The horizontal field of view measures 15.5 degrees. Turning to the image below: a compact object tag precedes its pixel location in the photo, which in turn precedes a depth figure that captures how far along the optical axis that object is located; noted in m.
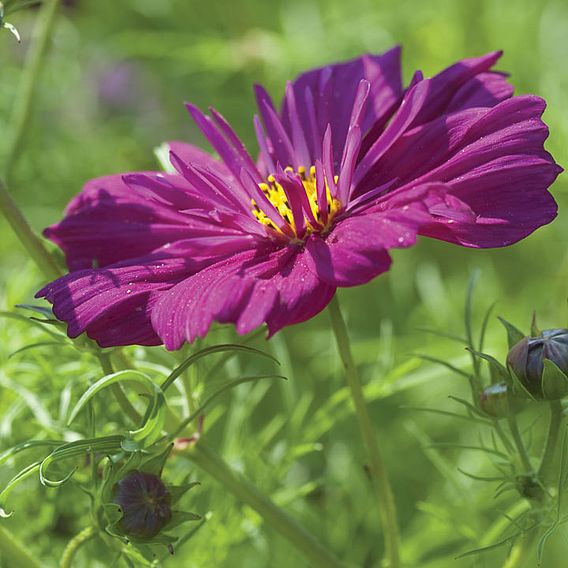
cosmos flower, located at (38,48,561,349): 0.32
